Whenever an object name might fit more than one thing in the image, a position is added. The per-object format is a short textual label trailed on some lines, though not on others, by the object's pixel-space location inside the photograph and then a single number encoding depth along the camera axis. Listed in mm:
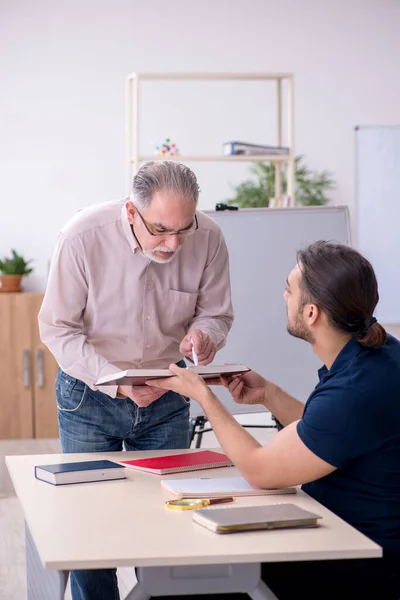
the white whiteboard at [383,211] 6930
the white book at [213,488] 1856
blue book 1986
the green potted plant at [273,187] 6457
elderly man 2332
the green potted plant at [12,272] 5988
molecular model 5800
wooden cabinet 5801
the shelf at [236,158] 5621
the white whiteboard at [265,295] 4117
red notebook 2111
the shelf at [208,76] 5664
